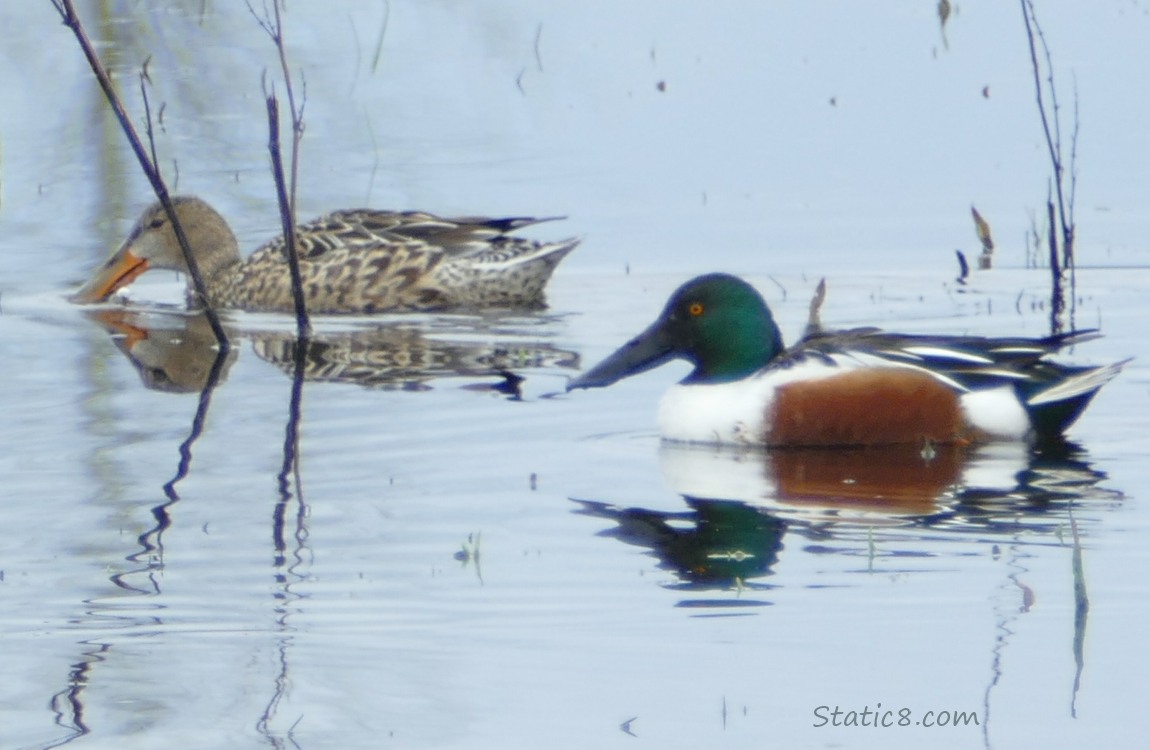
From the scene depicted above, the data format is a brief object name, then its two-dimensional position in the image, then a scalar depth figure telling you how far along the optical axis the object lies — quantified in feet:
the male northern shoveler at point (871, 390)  48.98
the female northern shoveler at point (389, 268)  71.92
